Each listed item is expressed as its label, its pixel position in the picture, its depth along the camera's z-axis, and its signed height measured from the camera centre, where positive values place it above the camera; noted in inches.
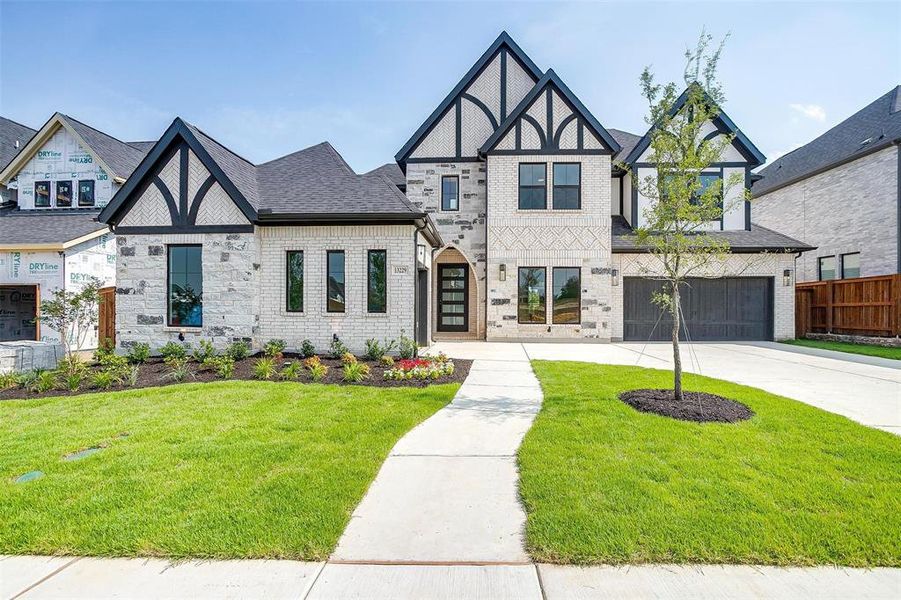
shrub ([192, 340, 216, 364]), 393.7 -48.9
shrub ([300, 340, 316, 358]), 416.5 -48.4
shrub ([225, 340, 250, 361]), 395.9 -47.3
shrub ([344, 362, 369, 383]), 317.4 -54.0
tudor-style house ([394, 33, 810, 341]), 572.1 +109.3
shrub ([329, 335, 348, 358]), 411.8 -46.5
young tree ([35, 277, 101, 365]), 351.9 -7.7
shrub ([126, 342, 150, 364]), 402.3 -51.5
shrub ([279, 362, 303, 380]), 325.7 -54.9
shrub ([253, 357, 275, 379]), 330.0 -54.2
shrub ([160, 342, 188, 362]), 396.8 -47.8
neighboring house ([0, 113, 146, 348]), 592.1 +157.5
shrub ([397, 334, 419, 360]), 409.4 -45.7
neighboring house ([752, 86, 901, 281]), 600.1 +170.8
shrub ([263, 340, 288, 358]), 403.2 -46.1
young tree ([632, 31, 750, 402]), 232.5 +73.7
